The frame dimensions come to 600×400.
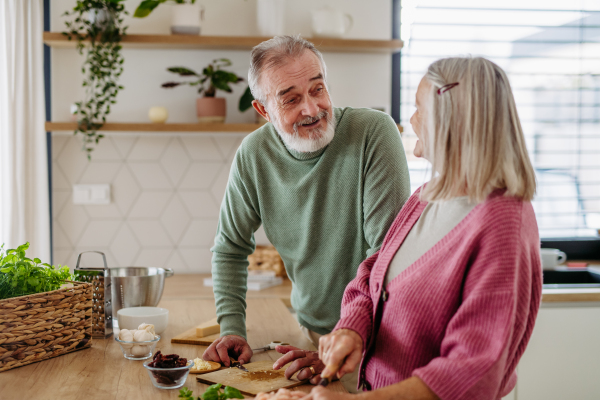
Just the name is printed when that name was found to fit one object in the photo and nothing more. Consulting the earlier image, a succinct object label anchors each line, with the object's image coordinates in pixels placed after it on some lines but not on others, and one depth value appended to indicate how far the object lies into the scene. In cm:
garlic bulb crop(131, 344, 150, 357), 132
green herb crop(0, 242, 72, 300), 128
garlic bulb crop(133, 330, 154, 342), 133
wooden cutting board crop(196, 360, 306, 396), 112
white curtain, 224
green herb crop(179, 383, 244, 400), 101
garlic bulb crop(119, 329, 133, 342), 132
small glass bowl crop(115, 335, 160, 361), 132
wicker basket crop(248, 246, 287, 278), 263
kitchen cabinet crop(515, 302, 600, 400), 220
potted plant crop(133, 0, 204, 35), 254
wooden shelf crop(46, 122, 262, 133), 247
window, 293
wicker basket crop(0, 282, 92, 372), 123
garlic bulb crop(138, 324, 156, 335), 137
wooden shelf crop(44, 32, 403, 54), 249
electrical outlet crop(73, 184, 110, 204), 269
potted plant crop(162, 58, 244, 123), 256
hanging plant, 244
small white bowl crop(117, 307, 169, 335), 149
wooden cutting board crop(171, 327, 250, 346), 149
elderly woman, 87
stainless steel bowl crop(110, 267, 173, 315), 160
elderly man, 149
